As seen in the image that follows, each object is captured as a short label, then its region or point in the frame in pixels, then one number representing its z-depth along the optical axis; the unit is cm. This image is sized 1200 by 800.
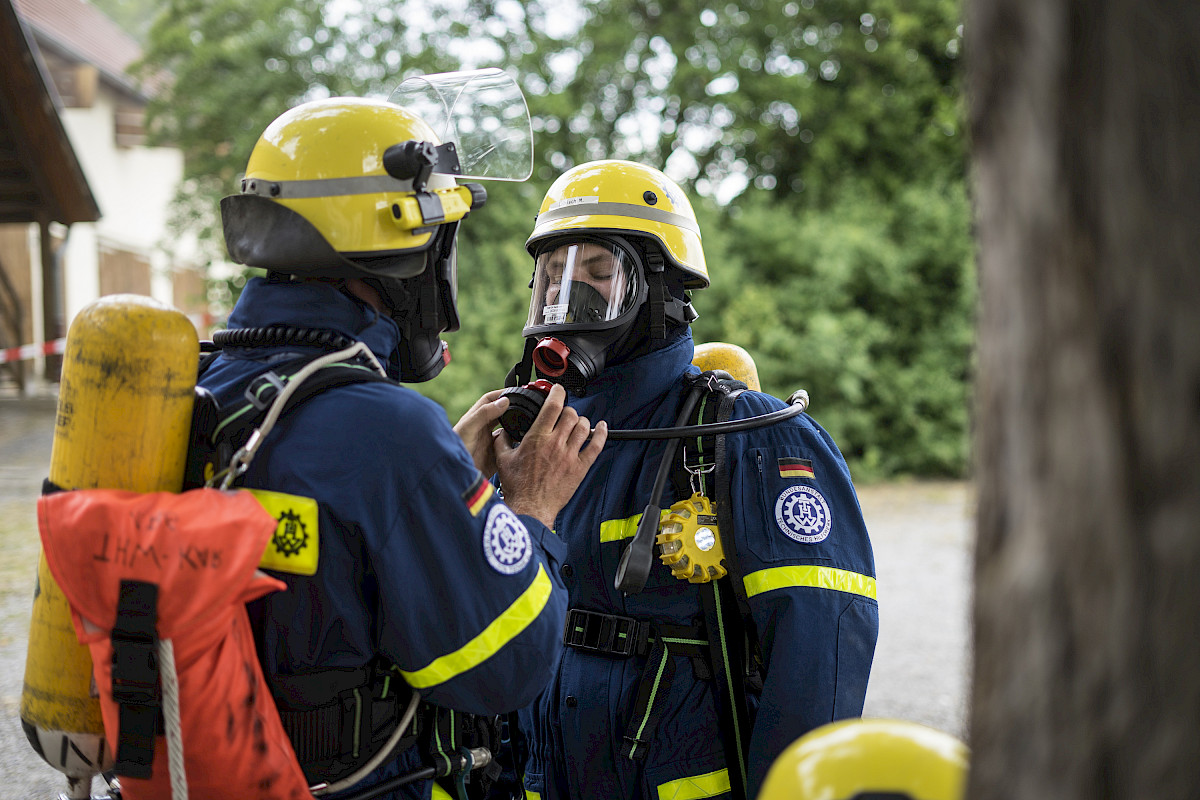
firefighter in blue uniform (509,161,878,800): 203
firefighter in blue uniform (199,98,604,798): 155
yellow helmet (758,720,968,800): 111
